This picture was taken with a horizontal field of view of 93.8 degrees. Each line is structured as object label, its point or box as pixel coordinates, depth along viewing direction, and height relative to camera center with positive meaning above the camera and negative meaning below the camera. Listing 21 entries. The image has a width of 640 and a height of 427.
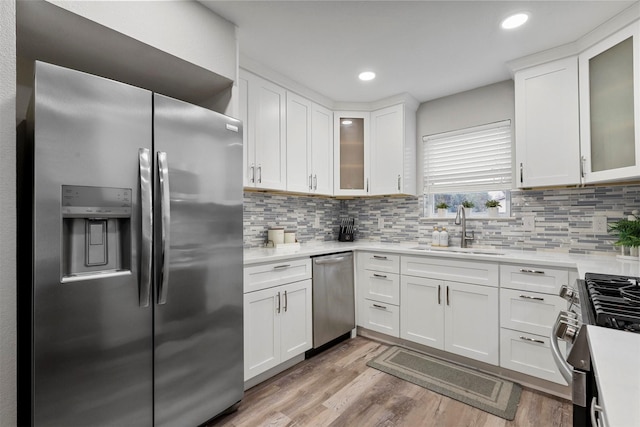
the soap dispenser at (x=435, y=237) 2.95 -0.22
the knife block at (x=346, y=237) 3.48 -0.24
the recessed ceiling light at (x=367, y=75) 2.58 +1.23
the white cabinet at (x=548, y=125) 2.16 +0.69
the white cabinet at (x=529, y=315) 1.97 -0.68
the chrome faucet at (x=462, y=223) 2.82 -0.07
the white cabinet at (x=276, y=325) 2.00 -0.80
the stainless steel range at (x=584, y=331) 0.76 -0.31
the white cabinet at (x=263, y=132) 2.36 +0.71
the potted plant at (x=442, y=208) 3.07 +0.08
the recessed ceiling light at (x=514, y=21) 1.83 +1.22
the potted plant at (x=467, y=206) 2.91 +0.09
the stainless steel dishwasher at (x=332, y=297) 2.52 -0.73
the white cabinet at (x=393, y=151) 3.05 +0.68
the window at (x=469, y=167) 2.78 +0.48
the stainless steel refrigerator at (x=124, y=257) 1.11 -0.18
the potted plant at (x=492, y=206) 2.76 +0.08
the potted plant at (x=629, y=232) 1.90 -0.11
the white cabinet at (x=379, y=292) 2.71 -0.71
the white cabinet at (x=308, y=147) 2.77 +0.69
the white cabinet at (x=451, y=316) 2.23 -0.81
